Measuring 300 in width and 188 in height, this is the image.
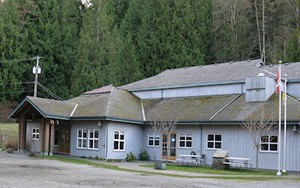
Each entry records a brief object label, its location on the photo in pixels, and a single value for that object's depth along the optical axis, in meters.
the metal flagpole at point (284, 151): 24.38
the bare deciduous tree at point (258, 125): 25.81
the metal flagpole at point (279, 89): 23.74
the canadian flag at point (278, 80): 24.00
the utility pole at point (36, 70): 43.91
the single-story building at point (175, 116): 28.06
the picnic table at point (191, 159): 28.86
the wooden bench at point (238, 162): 25.94
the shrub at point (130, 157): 31.55
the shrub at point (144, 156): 32.72
